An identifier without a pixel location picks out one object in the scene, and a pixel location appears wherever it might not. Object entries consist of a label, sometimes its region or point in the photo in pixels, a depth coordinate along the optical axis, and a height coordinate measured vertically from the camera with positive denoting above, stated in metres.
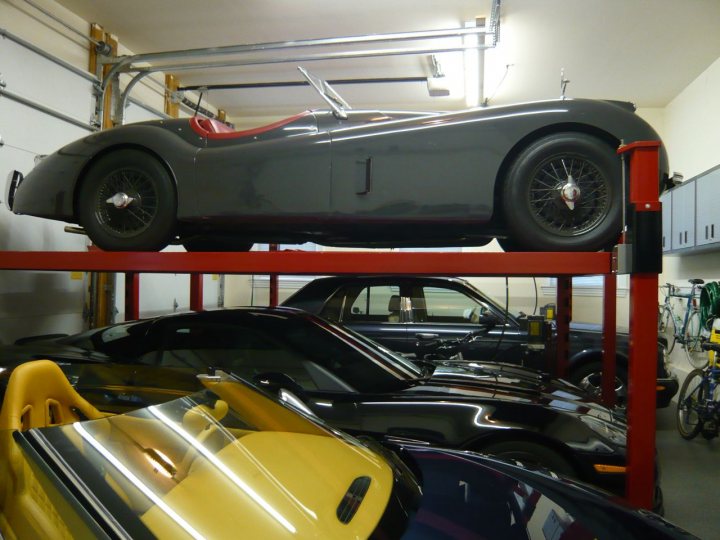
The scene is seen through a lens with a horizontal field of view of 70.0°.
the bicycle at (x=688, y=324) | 6.69 -0.67
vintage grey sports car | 2.66 +0.52
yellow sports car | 1.13 -0.55
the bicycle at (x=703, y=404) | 4.75 -1.21
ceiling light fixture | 6.69 +2.69
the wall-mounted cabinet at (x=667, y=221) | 7.22 +0.79
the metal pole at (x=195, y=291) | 5.70 -0.26
